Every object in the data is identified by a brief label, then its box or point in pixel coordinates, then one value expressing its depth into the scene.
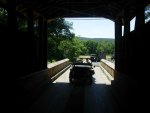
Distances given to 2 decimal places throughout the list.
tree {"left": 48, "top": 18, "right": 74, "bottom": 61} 31.49
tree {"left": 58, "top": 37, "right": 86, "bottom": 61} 34.39
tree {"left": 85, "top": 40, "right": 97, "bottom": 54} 85.05
